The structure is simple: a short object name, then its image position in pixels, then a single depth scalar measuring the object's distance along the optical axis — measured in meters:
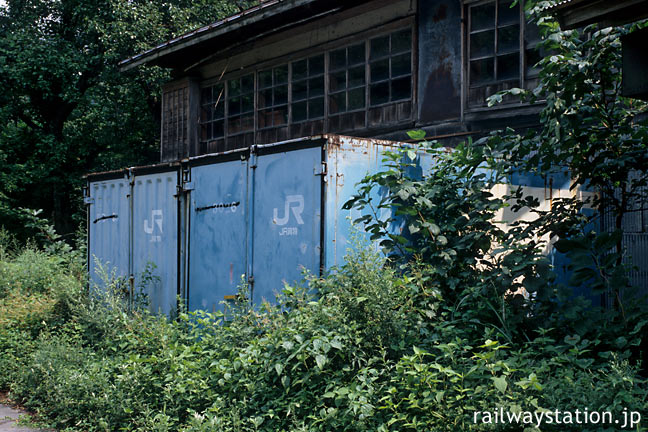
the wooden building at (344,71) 9.27
